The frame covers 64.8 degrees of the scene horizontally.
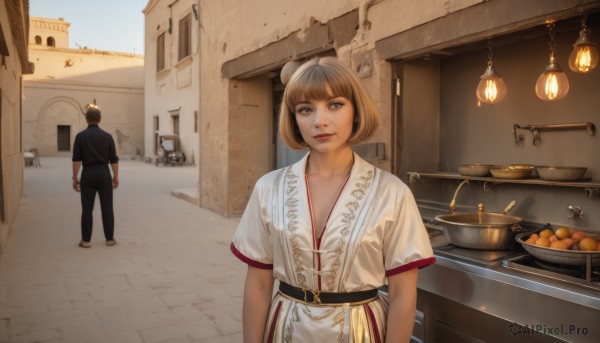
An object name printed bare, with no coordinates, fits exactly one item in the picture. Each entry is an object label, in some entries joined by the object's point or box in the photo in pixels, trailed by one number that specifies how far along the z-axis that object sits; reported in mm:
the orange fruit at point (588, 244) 2299
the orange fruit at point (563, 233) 2536
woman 1501
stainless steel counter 1958
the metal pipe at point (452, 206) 3284
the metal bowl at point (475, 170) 3480
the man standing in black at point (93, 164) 5531
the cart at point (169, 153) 20203
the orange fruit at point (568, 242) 2396
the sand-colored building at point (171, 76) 18469
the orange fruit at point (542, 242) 2414
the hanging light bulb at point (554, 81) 2969
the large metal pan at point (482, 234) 2607
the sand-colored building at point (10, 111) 5938
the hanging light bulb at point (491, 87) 3354
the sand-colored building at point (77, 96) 26500
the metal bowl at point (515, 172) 3205
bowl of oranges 2199
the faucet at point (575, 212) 2982
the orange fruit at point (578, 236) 2459
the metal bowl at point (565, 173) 2912
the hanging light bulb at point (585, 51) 2756
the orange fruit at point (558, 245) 2389
